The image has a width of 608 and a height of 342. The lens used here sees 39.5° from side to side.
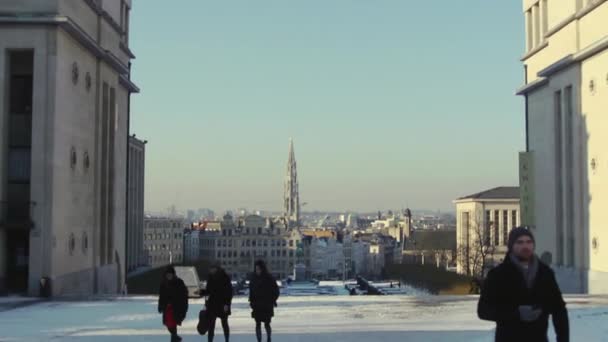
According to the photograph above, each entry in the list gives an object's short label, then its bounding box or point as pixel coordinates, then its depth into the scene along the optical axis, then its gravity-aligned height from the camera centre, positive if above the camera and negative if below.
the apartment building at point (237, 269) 191.88 -11.72
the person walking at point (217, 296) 15.77 -1.44
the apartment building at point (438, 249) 150.25 -5.97
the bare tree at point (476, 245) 92.19 -3.22
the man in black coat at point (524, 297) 6.83 -0.64
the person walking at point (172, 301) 15.57 -1.51
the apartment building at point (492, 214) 130.50 +0.69
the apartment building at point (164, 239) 168.25 -4.20
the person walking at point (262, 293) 15.55 -1.37
